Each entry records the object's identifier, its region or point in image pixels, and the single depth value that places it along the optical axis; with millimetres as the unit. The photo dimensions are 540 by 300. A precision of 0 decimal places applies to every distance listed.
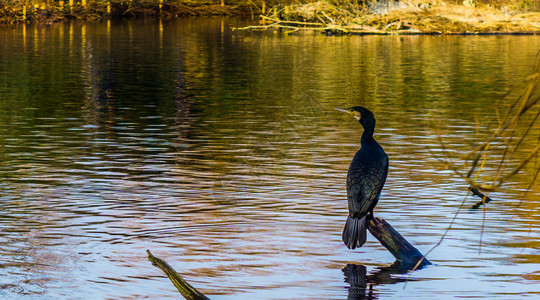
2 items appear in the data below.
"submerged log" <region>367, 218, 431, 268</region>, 19453
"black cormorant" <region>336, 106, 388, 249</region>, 19562
